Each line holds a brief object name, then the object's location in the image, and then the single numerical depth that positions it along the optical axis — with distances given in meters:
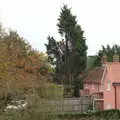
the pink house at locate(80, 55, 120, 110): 53.12
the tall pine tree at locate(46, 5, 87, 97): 66.31
